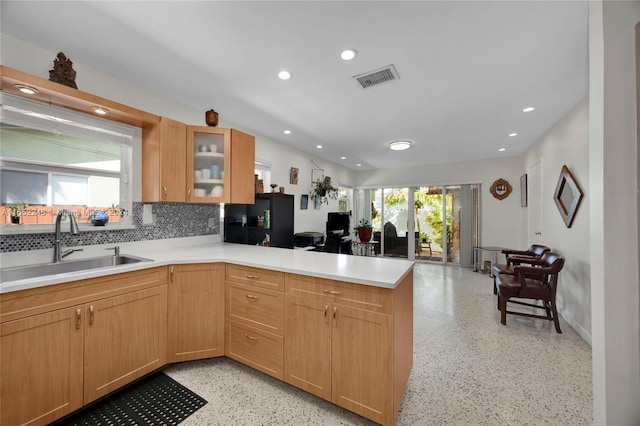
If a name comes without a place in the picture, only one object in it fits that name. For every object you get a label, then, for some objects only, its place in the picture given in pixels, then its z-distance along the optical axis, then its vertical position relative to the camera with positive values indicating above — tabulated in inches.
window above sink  71.7 +17.1
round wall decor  223.5 +23.9
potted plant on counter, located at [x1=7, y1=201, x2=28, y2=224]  70.4 +0.8
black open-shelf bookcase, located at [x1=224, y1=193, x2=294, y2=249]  124.8 -3.4
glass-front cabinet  106.0 +22.0
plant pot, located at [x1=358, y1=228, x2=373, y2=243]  236.8 -18.2
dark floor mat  62.2 -51.5
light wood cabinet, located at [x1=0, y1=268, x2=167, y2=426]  53.0 -31.9
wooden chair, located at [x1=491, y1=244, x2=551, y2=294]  132.6 -23.7
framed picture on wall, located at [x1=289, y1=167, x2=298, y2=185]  186.4 +29.3
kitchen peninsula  56.0 -29.8
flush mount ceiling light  167.5 +47.5
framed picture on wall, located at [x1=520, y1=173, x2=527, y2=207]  200.1 +20.6
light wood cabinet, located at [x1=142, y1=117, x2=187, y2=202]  95.0 +20.1
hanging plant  211.2 +22.2
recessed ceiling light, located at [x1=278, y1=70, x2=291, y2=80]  89.4 +51.1
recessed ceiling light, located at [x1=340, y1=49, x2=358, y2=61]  76.9 +50.7
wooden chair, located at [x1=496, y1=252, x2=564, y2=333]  111.1 -32.4
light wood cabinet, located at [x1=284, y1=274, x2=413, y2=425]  57.6 -32.4
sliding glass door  240.8 -5.7
